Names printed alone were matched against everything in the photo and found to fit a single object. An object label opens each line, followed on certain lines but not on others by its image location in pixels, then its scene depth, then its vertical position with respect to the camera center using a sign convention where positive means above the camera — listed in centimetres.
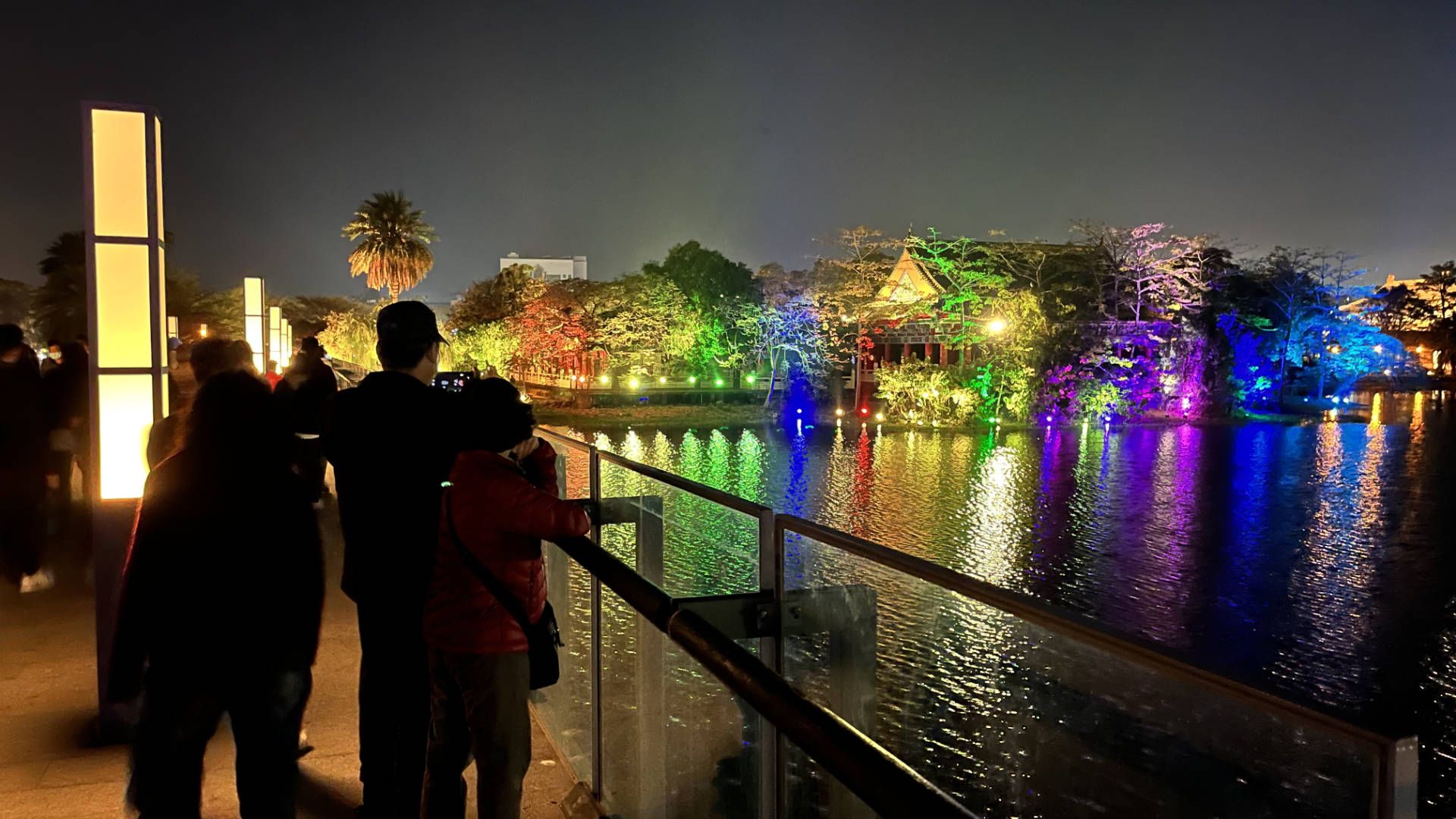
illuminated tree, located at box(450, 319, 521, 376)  4206 +90
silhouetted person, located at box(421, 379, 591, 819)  252 -57
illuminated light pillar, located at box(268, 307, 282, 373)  2625 +86
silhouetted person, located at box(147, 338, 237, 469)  313 -1
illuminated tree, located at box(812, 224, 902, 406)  3244 +301
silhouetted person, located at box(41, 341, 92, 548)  755 -41
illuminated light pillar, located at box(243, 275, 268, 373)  1791 +97
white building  14612 +1525
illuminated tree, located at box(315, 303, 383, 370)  5618 +165
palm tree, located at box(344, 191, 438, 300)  5206 +661
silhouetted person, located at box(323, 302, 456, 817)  285 -39
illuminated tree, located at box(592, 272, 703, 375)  3744 +174
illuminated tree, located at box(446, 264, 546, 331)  4275 +317
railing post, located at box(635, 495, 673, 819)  310 -114
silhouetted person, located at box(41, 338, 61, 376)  837 +0
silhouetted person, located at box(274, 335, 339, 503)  667 -15
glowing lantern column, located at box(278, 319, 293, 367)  2923 +62
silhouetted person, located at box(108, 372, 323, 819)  262 -64
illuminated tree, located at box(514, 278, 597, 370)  3853 +167
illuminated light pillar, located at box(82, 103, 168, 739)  408 +23
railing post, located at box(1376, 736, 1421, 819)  98 -40
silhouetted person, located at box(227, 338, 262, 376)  320 +3
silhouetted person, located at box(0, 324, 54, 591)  646 -71
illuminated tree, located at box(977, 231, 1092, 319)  3084 +335
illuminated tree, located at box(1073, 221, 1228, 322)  3105 +323
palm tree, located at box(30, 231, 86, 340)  3597 +313
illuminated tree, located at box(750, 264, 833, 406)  3422 +137
